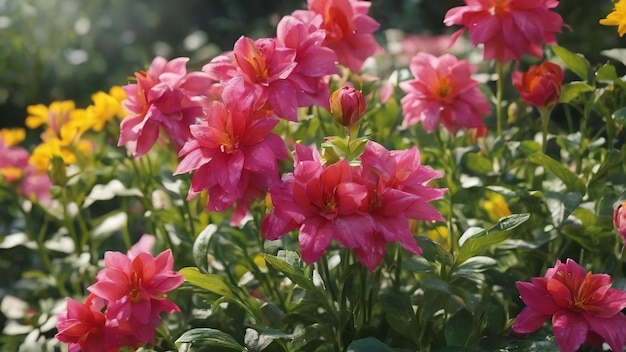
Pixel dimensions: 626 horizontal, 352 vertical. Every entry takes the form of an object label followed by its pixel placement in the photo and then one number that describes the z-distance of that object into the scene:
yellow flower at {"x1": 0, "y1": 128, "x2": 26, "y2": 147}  2.22
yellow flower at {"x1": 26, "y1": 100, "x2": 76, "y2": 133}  2.09
